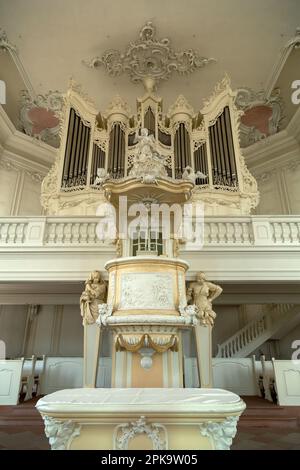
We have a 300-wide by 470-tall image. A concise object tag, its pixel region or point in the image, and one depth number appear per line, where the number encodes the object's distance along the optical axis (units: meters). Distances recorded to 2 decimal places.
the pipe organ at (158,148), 6.52
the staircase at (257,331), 7.07
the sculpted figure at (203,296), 4.57
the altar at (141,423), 1.96
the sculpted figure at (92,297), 4.46
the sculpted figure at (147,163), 4.38
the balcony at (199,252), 5.02
